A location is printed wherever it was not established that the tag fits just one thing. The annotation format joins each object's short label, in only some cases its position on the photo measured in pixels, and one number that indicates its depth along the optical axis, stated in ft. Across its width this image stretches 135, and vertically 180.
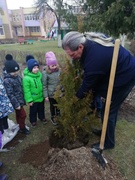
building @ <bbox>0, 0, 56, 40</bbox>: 148.05
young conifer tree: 8.31
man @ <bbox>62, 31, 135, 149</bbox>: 6.75
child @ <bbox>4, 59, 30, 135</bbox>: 9.72
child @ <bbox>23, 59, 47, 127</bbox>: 10.54
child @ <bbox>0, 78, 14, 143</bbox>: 8.92
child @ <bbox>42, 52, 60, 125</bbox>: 10.57
